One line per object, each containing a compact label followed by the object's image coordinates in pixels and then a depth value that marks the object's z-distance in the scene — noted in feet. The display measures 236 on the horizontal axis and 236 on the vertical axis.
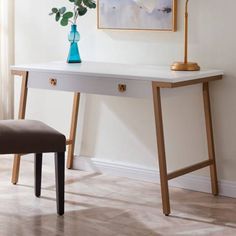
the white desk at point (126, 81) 12.79
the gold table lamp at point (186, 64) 13.74
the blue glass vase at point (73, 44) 15.09
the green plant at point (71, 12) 14.93
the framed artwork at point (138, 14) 14.53
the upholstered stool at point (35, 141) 12.27
